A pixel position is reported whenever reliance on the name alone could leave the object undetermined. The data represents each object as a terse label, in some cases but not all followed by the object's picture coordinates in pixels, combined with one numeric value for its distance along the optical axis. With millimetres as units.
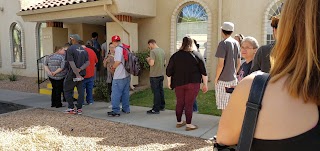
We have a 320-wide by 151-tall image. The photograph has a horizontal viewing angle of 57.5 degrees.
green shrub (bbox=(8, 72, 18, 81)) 12930
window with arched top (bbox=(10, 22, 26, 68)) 14133
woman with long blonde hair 978
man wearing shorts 4672
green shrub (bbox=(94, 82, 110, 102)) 8086
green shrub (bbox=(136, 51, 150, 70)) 9139
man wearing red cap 6125
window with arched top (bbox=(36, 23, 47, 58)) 13336
